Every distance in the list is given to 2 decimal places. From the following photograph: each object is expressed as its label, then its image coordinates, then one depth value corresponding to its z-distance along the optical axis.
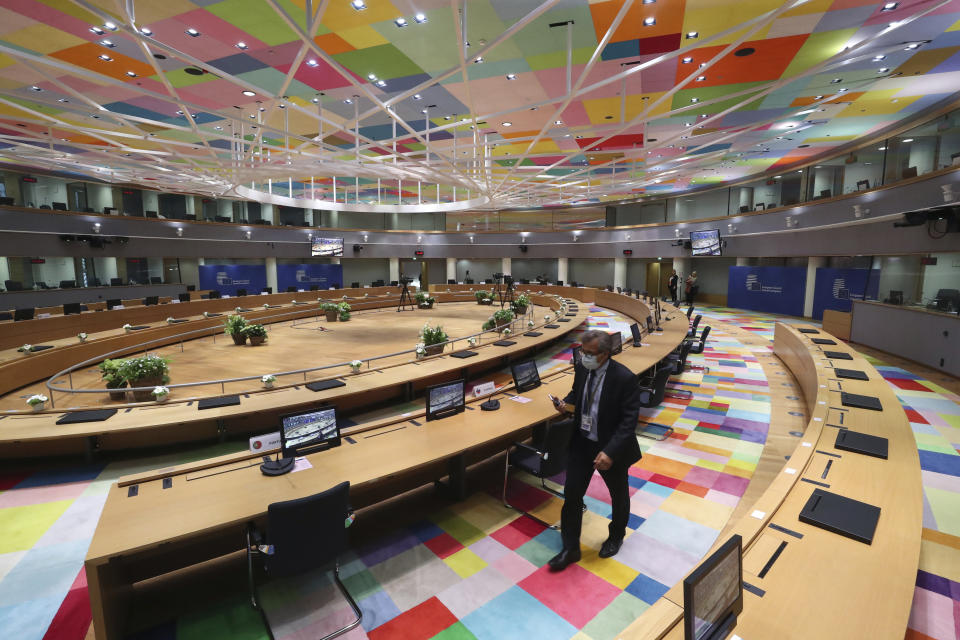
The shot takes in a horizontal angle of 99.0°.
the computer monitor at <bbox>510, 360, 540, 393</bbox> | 4.78
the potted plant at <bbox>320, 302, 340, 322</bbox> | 15.47
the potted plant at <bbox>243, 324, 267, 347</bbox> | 11.08
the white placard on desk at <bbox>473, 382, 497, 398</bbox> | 4.52
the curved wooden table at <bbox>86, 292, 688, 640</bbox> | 2.28
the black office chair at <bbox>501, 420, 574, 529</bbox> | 3.56
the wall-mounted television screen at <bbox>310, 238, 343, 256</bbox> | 22.06
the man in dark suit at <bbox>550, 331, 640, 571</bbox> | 2.87
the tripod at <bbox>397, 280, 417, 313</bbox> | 19.09
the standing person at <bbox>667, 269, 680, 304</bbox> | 18.44
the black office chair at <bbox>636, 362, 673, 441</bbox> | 5.53
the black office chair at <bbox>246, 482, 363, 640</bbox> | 2.44
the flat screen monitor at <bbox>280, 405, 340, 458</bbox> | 3.21
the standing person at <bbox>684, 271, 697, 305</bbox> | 17.23
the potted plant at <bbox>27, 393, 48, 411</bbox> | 4.70
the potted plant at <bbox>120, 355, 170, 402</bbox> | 6.36
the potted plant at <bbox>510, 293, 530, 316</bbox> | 14.01
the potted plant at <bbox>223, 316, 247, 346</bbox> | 11.16
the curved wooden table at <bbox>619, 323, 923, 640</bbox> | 1.56
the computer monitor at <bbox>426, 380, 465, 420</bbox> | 4.07
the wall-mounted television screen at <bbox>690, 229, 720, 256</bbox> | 18.23
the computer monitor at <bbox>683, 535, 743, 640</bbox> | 1.26
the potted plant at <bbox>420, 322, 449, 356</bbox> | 8.27
